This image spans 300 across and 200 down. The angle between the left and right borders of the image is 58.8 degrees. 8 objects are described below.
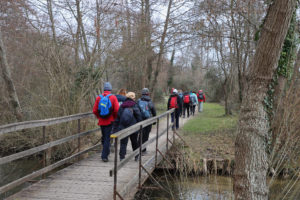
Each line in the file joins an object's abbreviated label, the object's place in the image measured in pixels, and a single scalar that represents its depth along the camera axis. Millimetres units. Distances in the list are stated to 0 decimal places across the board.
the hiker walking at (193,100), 17666
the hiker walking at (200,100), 20325
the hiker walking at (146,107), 6746
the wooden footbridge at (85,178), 4316
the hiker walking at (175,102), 10664
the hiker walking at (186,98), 15102
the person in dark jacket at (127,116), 5938
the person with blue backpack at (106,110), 5926
